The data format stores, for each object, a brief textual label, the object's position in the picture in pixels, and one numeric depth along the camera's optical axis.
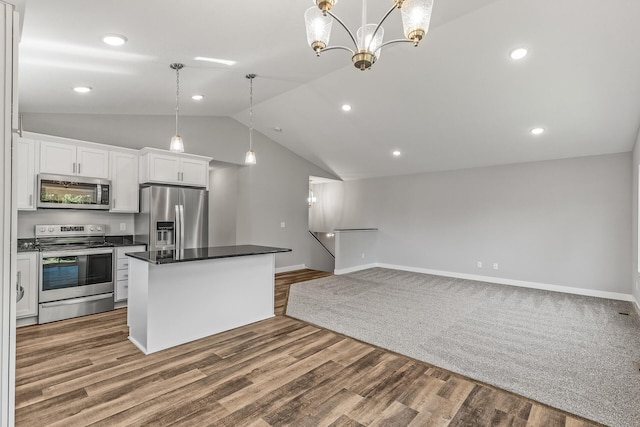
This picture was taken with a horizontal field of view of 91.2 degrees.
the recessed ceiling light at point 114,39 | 2.49
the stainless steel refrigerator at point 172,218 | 4.50
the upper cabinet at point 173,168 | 4.58
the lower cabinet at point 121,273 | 4.23
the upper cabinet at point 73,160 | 3.82
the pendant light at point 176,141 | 3.26
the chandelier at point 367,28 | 1.75
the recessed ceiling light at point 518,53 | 3.28
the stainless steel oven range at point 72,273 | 3.70
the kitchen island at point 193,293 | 2.95
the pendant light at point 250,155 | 3.93
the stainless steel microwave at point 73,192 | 3.82
